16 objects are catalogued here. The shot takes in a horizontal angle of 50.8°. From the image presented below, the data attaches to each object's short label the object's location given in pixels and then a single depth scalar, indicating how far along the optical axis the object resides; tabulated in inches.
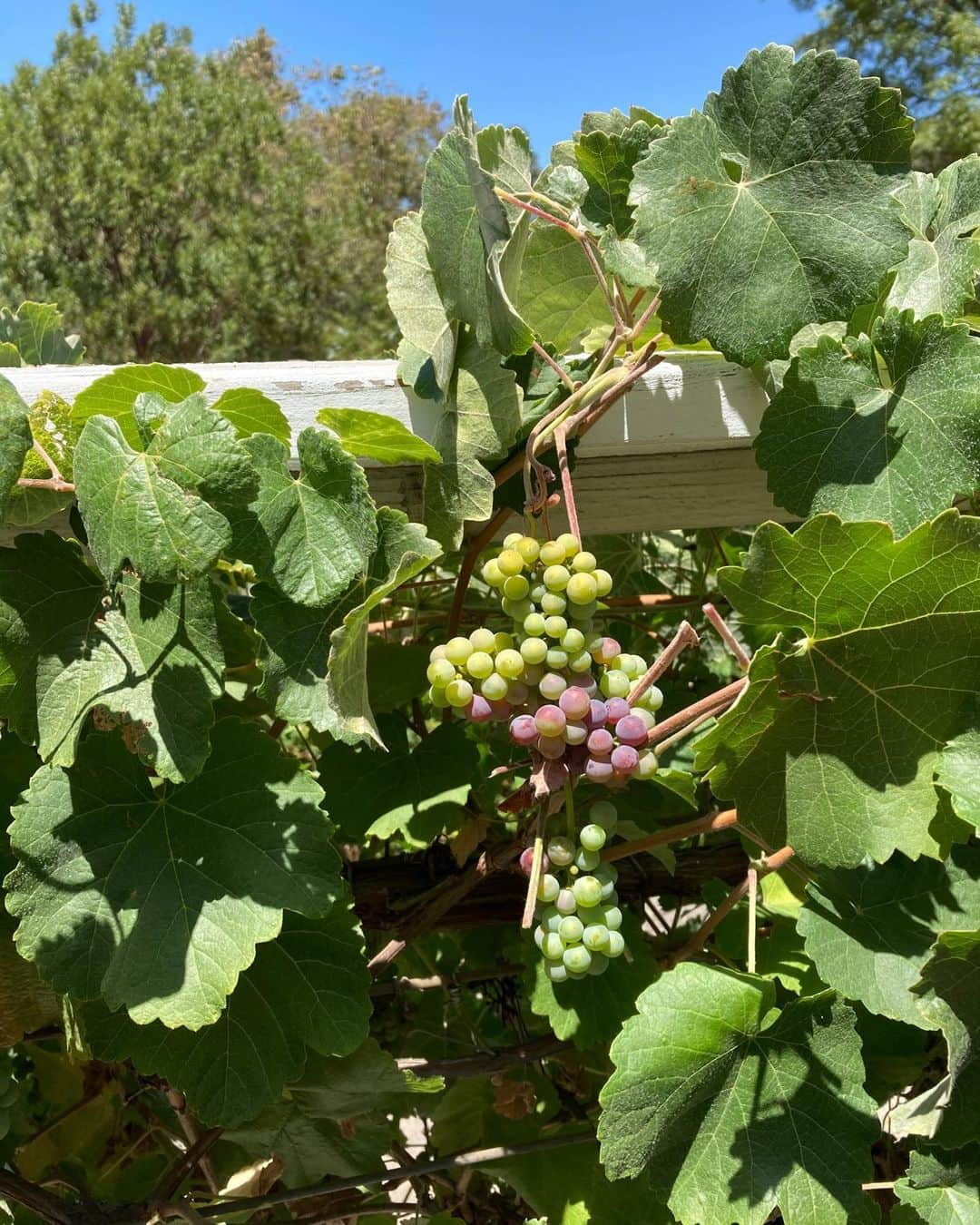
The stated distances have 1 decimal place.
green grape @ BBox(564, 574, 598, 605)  26.2
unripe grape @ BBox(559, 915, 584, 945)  27.3
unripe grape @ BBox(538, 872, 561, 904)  27.7
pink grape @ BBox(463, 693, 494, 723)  26.7
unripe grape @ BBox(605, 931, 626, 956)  27.8
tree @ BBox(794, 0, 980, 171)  437.1
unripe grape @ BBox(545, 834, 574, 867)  28.0
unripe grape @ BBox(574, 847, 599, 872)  28.3
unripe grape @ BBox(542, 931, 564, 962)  27.6
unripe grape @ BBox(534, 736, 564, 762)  25.9
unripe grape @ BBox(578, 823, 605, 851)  27.9
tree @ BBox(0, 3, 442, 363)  393.4
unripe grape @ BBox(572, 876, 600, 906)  27.5
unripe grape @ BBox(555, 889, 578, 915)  27.5
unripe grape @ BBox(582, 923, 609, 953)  27.4
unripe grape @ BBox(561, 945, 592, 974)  27.4
